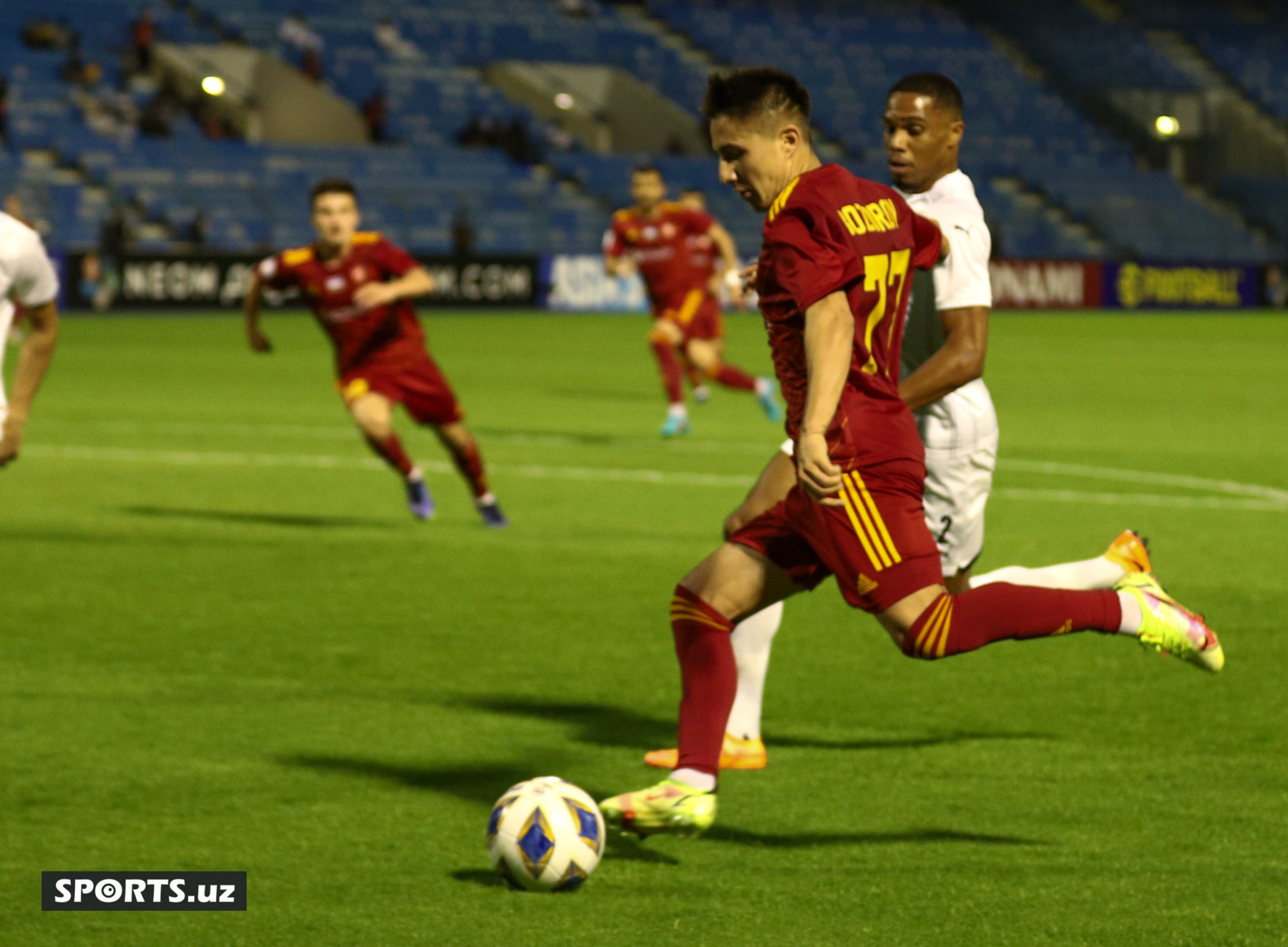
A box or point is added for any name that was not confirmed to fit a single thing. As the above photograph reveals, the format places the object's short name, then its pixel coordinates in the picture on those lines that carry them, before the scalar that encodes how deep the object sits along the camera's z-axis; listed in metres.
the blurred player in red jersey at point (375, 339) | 22.83
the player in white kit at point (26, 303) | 13.70
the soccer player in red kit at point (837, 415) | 9.43
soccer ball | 9.61
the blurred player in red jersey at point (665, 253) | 35.72
